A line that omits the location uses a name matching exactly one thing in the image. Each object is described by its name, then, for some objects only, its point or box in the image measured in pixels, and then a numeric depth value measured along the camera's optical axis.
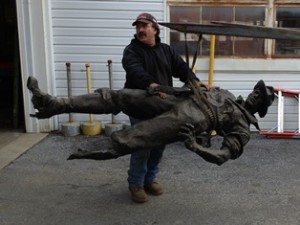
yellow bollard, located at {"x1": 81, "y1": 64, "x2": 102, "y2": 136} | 6.71
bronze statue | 2.96
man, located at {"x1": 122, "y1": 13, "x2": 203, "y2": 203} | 3.50
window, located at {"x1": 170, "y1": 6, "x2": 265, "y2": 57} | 6.74
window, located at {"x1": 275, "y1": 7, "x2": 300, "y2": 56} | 6.82
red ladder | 6.62
